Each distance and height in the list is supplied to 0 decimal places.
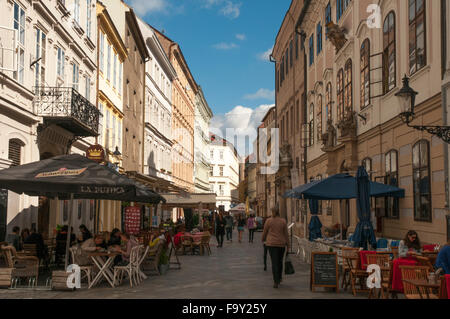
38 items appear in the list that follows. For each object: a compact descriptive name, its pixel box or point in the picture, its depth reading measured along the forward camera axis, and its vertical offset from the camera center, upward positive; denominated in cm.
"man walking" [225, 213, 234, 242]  3416 -147
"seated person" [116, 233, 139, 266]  1277 -115
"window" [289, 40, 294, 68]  3883 +1086
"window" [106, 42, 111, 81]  2888 +725
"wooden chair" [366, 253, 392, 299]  1007 -120
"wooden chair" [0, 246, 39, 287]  1180 -139
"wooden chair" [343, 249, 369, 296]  1096 -143
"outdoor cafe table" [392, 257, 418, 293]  883 -116
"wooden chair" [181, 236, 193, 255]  2303 -170
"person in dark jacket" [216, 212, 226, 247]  2825 -136
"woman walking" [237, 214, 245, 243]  3142 -151
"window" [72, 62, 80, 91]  2244 +532
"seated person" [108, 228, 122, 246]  1393 -96
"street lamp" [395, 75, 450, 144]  1131 +209
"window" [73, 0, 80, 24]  2212 +784
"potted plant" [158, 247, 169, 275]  1499 -168
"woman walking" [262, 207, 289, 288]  1188 -85
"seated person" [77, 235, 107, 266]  1247 -107
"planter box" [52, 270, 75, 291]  1143 -164
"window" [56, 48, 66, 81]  2042 +525
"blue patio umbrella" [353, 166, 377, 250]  1320 -26
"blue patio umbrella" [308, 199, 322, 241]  2061 -98
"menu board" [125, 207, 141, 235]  2748 -87
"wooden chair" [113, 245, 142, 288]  1232 -150
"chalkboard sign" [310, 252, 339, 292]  1129 -141
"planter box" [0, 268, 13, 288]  1163 -159
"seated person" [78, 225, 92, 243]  1575 -91
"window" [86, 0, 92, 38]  2436 +827
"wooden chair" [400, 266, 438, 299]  759 -109
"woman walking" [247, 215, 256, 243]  3284 -139
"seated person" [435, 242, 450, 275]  828 -88
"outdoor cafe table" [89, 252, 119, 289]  1215 -141
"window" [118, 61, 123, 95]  3242 +747
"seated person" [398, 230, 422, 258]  1018 -80
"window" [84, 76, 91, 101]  2447 +514
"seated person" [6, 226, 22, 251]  1495 -103
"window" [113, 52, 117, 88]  3075 +737
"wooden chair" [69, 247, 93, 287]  1214 -142
